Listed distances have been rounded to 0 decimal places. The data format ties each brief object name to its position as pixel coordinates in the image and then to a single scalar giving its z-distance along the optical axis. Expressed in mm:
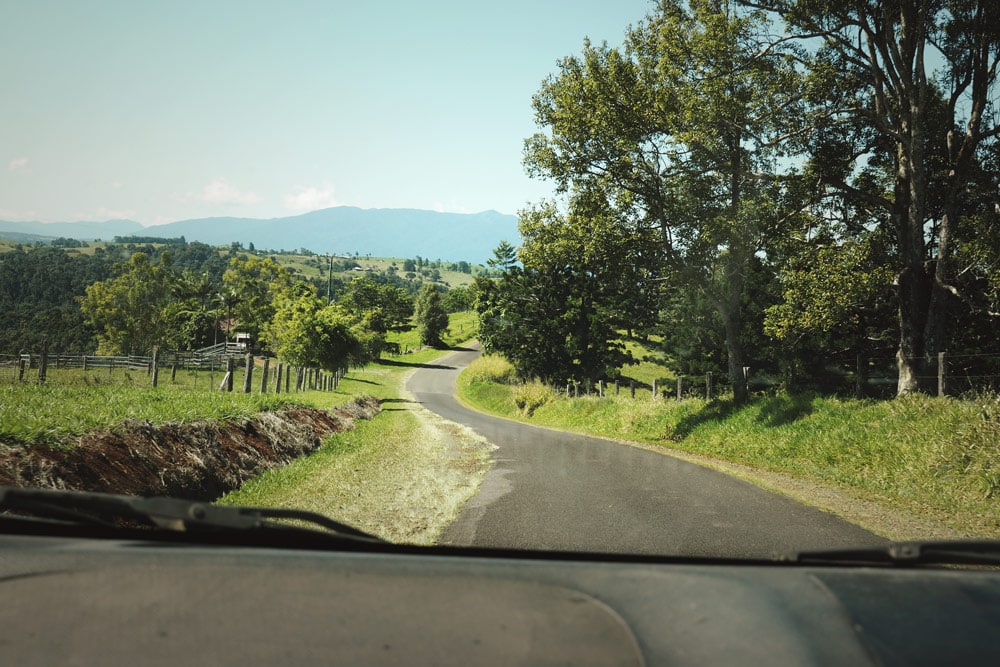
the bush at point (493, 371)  48531
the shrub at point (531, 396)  33000
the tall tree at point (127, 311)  61375
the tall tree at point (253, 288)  84812
